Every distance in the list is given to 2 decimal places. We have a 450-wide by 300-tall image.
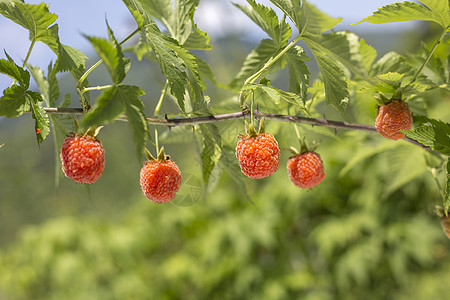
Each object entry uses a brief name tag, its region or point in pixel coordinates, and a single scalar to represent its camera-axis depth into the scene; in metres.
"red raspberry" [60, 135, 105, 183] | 0.29
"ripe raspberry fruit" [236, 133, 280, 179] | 0.30
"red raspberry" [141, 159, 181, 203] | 0.31
